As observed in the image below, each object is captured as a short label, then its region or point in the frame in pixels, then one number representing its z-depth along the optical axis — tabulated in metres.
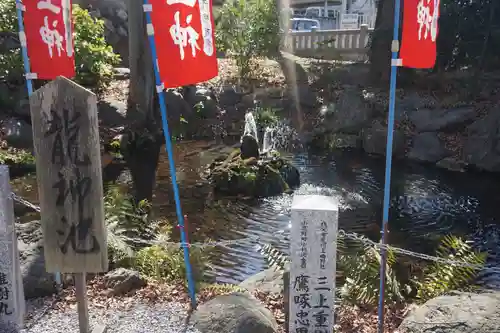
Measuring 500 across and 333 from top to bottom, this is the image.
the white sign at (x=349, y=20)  33.59
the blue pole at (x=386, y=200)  4.30
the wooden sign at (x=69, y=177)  3.59
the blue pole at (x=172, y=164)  4.12
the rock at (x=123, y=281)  5.23
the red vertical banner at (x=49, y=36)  4.89
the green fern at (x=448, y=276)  5.18
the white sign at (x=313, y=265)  3.77
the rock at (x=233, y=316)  4.17
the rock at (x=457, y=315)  4.02
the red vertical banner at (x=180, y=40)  4.09
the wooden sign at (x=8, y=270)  4.03
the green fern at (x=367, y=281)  5.21
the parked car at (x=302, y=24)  27.62
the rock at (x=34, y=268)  5.02
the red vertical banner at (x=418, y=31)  4.14
